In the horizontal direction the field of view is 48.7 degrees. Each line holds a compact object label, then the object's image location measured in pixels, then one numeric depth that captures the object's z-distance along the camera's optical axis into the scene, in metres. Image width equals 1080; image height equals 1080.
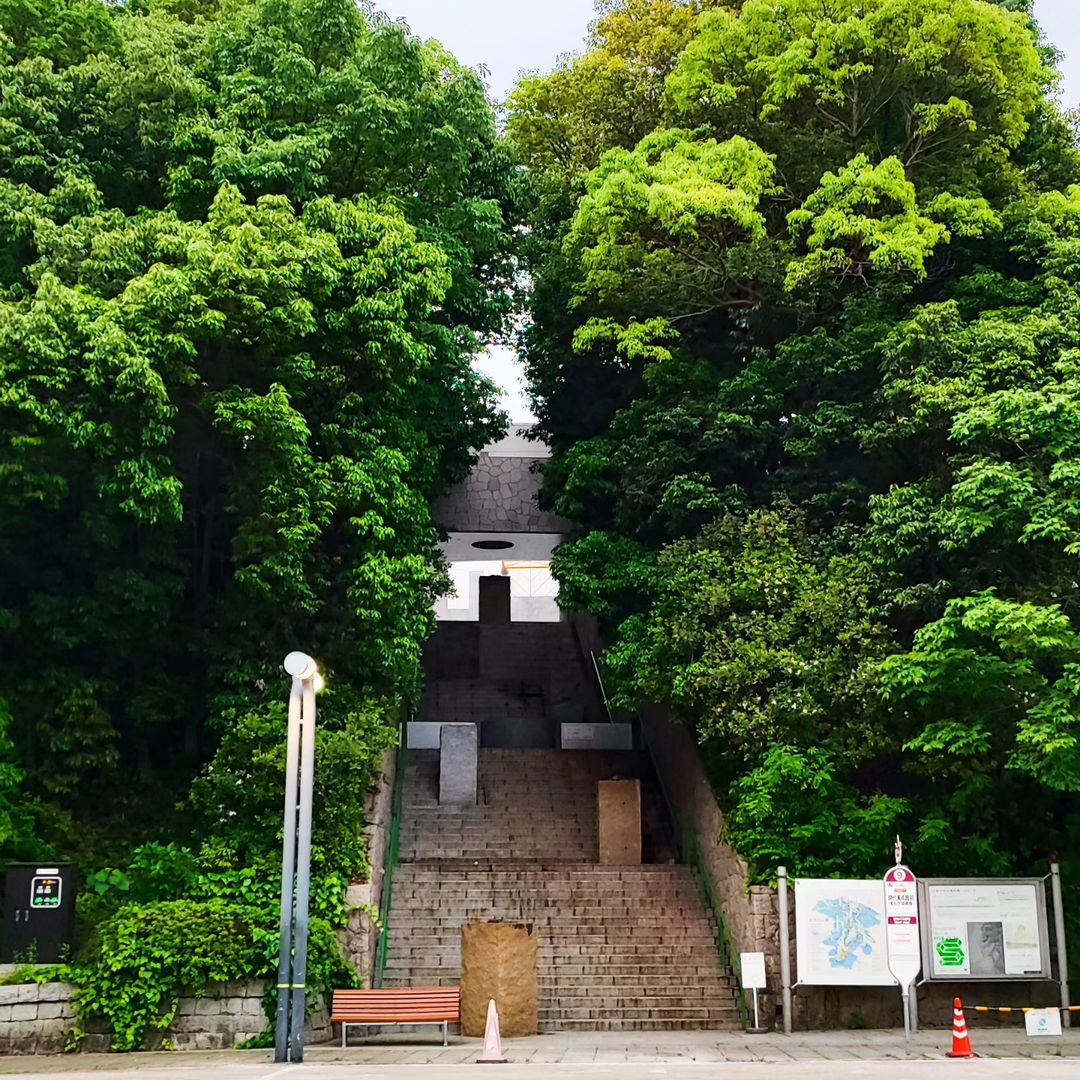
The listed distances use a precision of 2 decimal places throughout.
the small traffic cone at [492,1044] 10.91
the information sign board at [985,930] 13.34
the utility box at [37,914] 12.82
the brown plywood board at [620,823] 18.17
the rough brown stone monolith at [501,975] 12.98
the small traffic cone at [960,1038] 11.16
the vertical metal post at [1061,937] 13.47
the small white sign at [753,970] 13.40
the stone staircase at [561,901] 14.67
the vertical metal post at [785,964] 13.80
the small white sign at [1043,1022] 12.29
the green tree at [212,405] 15.12
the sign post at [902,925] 11.76
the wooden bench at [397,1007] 12.73
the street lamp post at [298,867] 11.11
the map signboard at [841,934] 13.41
